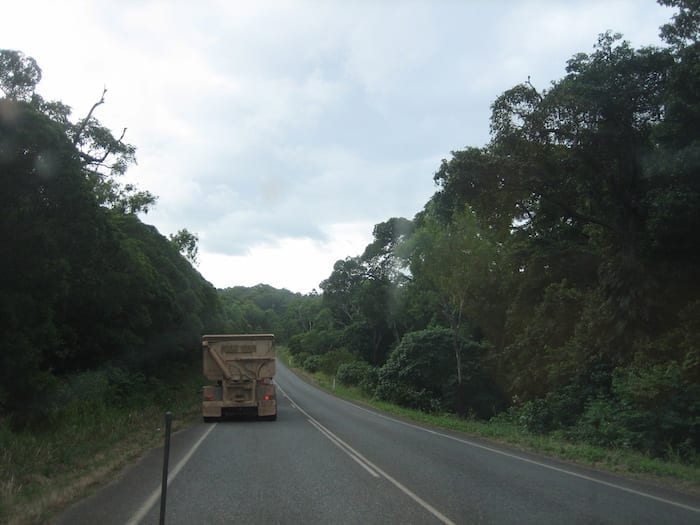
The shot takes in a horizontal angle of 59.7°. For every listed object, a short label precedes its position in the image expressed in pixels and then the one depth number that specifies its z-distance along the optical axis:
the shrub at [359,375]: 44.31
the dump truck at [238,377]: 22.23
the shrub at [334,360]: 64.81
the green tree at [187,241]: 60.25
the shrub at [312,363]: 73.75
